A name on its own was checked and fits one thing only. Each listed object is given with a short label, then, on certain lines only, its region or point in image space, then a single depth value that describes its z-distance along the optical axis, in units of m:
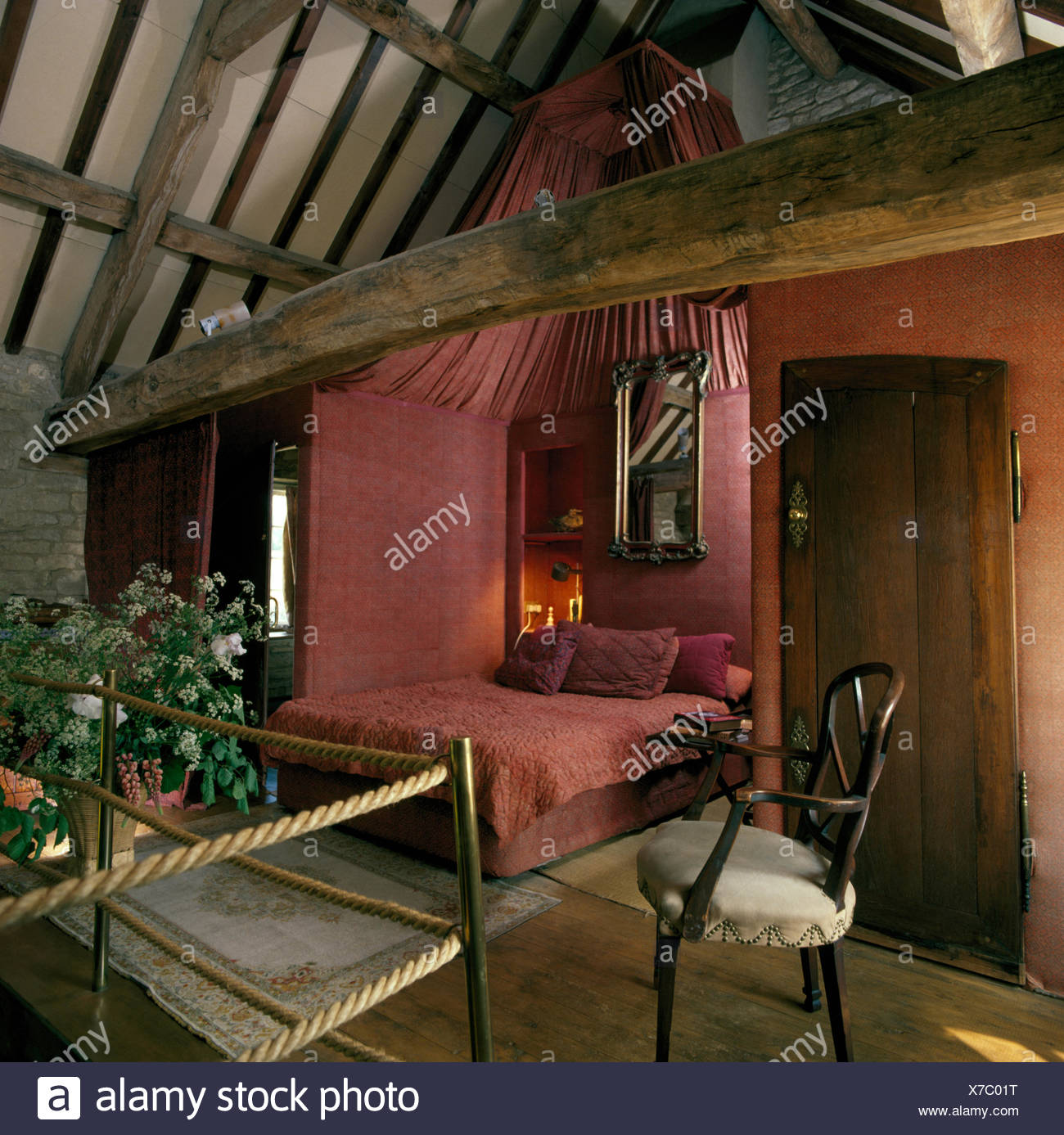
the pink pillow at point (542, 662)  4.31
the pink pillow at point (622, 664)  4.16
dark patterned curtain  4.36
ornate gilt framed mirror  4.65
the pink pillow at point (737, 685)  4.24
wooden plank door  2.32
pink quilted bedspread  2.90
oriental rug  2.15
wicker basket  2.31
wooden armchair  1.67
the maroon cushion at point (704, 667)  4.20
